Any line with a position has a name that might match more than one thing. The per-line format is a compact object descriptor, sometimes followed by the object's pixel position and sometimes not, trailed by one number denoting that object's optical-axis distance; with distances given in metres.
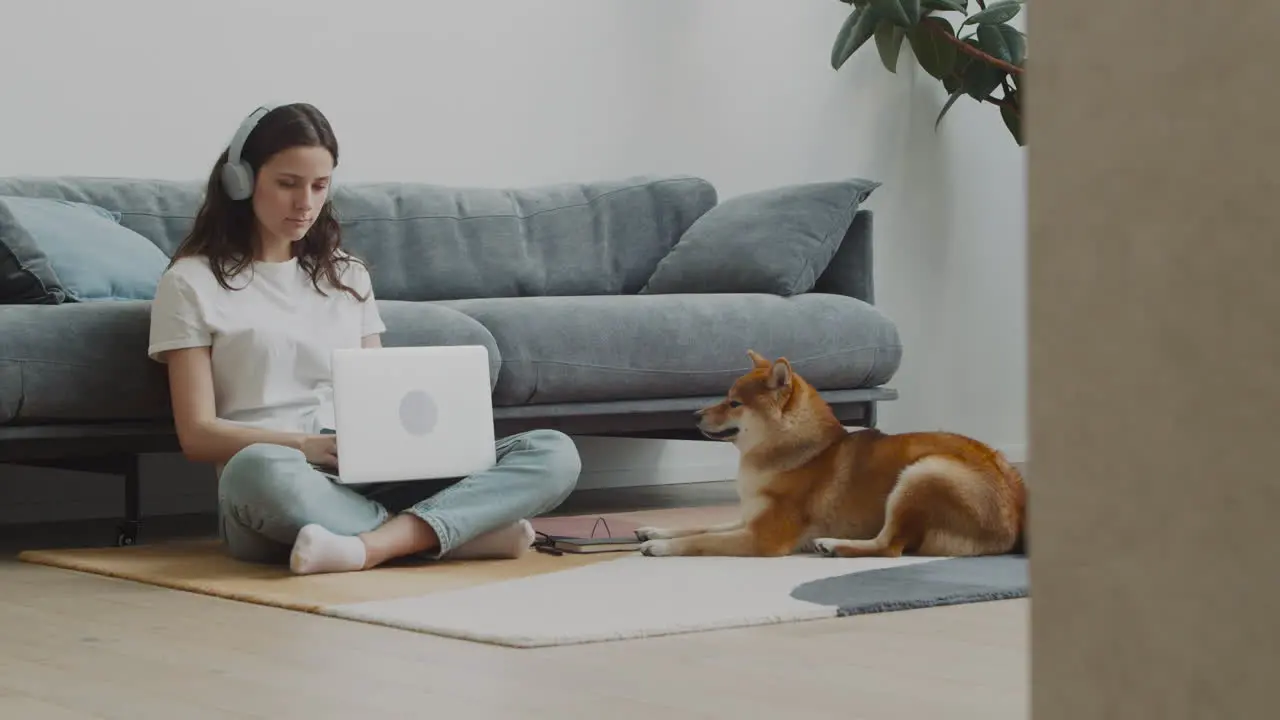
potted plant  4.80
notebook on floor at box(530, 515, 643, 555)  2.88
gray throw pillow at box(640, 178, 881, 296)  3.93
